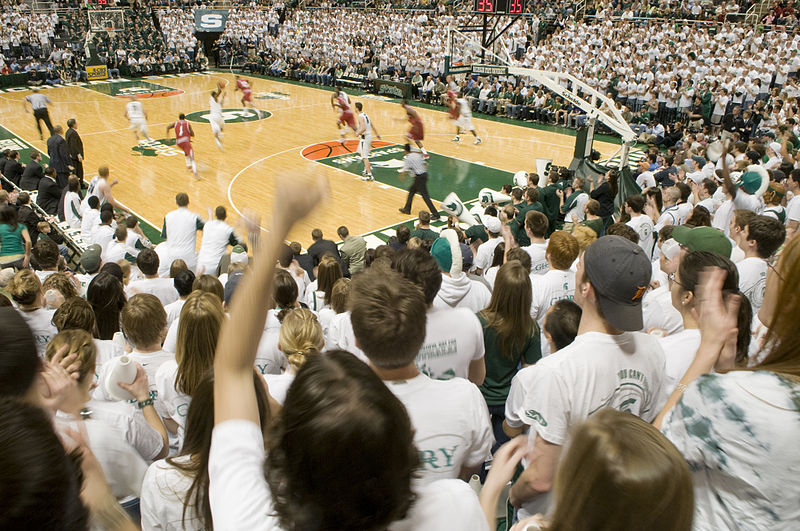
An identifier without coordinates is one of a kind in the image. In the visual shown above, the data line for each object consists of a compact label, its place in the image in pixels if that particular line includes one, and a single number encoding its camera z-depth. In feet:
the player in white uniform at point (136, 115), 46.26
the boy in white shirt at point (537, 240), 18.34
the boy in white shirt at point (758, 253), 13.50
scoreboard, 53.26
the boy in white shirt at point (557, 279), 13.67
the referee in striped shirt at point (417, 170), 33.53
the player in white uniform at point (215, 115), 47.75
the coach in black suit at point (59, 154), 36.55
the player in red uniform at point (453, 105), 51.44
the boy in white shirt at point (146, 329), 10.44
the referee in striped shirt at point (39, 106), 49.77
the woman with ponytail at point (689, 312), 8.77
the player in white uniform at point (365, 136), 40.96
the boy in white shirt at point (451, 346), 9.21
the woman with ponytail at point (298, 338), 9.68
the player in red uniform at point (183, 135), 40.98
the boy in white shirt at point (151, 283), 17.62
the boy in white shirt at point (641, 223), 20.54
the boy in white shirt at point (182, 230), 24.47
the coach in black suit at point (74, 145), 38.19
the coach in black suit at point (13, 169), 34.42
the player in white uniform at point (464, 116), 51.34
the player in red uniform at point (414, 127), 39.76
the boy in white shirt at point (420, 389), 6.67
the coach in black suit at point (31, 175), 33.99
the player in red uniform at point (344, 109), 48.62
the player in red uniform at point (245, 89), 59.93
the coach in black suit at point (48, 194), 32.01
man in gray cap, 6.77
